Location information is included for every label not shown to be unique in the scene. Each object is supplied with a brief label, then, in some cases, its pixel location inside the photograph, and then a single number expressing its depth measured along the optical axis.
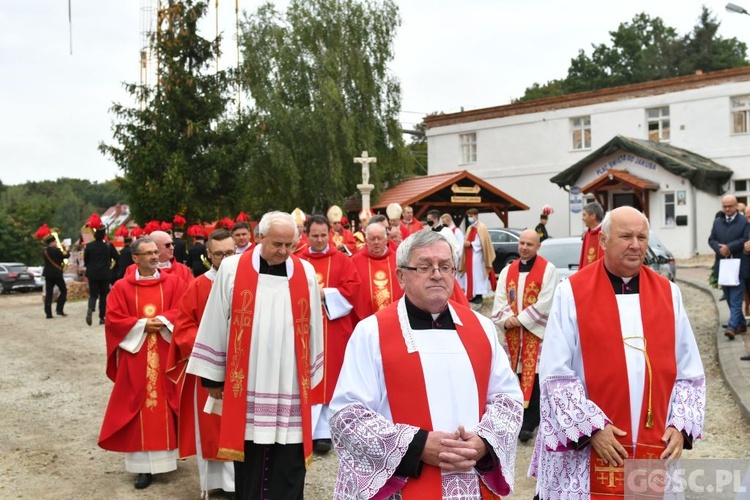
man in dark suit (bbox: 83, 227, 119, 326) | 17.12
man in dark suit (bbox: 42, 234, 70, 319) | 18.89
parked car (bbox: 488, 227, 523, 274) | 23.33
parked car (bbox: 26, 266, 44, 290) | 38.62
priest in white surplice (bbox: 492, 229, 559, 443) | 7.82
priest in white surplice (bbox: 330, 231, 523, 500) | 3.21
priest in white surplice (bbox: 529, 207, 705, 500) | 3.93
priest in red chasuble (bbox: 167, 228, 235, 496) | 6.23
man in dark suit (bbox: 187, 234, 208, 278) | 13.77
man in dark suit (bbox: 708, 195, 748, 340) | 10.58
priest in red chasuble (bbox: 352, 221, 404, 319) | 8.01
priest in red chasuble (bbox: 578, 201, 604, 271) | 8.97
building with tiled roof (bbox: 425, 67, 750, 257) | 29.42
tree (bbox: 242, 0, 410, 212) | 33.03
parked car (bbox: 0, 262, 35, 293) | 37.06
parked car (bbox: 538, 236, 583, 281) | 14.38
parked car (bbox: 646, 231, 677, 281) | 15.20
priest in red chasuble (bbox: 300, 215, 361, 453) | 7.60
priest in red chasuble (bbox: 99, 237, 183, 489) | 6.80
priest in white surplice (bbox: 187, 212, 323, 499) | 5.34
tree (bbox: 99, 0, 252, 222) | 25.23
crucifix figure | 24.43
